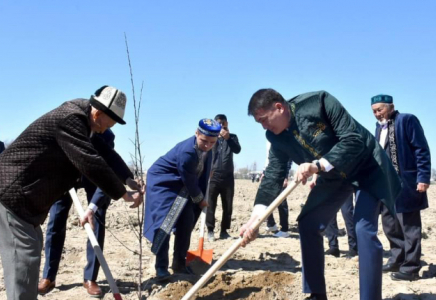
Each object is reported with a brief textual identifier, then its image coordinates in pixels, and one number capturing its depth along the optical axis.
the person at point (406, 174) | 5.42
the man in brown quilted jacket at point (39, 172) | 3.18
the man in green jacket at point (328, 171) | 3.96
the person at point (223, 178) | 8.24
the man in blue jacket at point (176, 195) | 5.52
